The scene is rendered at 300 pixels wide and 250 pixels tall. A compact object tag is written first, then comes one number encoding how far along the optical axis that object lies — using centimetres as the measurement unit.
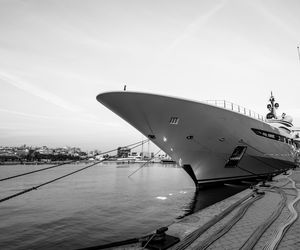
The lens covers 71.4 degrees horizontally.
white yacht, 1178
